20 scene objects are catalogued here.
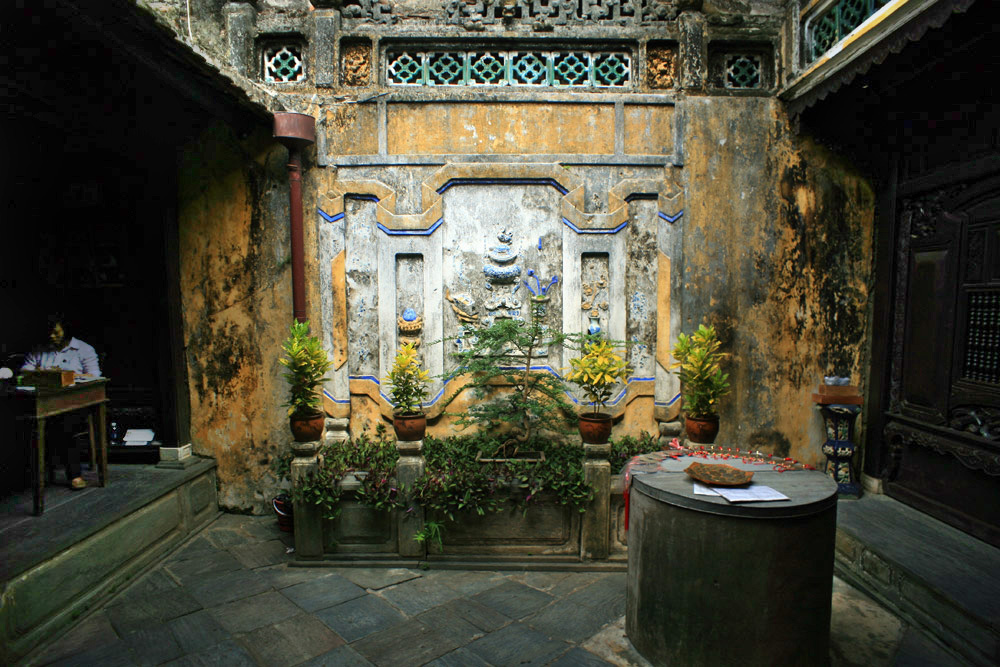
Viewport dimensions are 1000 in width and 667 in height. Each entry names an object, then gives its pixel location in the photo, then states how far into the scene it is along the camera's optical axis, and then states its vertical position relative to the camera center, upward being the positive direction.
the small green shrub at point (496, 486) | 4.43 -1.61
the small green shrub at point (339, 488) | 4.46 -1.63
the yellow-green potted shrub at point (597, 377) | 4.51 -0.66
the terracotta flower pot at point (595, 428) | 4.49 -1.10
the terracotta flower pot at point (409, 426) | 4.60 -1.13
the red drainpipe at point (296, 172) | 4.91 +1.33
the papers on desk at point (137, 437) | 5.36 -1.46
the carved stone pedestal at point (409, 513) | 4.49 -1.87
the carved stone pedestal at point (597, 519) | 4.51 -1.92
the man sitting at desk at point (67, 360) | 4.75 -0.59
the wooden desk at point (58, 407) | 4.07 -0.93
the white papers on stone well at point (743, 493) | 2.87 -1.10
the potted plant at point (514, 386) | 4.84 -0.84
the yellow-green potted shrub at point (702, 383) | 4.62 -0.71
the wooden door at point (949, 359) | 4.01 -0.45
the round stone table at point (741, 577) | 2.79 -1.54
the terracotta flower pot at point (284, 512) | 4.90 -2.04
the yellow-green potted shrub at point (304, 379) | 4.50 -0.69
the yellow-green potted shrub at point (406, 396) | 4.62 -0.87
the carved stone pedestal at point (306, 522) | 4.51 -1.97
